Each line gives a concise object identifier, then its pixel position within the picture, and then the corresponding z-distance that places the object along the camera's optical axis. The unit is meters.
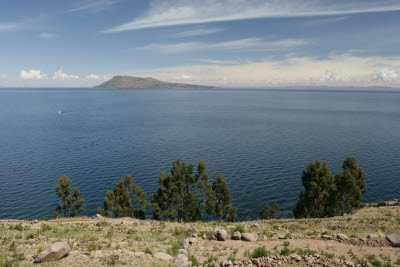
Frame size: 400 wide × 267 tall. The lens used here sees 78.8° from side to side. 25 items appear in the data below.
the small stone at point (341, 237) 23.55
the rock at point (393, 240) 21.95
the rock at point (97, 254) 19.77
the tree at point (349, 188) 55.72
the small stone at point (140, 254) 20.66
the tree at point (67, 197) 54.66
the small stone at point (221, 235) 25.11
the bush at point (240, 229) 28.99
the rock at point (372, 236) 23.50
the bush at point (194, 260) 20.08
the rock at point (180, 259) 19.73
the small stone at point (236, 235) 25.42
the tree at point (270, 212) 58.88
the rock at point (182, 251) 22.36
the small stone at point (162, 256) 20.64
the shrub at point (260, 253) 20.47
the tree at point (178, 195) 56.38
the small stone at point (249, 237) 25.15
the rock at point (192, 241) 24.97
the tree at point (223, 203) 56.56
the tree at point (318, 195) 54.03
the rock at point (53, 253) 18.41
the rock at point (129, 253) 20.45
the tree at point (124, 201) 53.84
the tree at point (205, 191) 56.47
